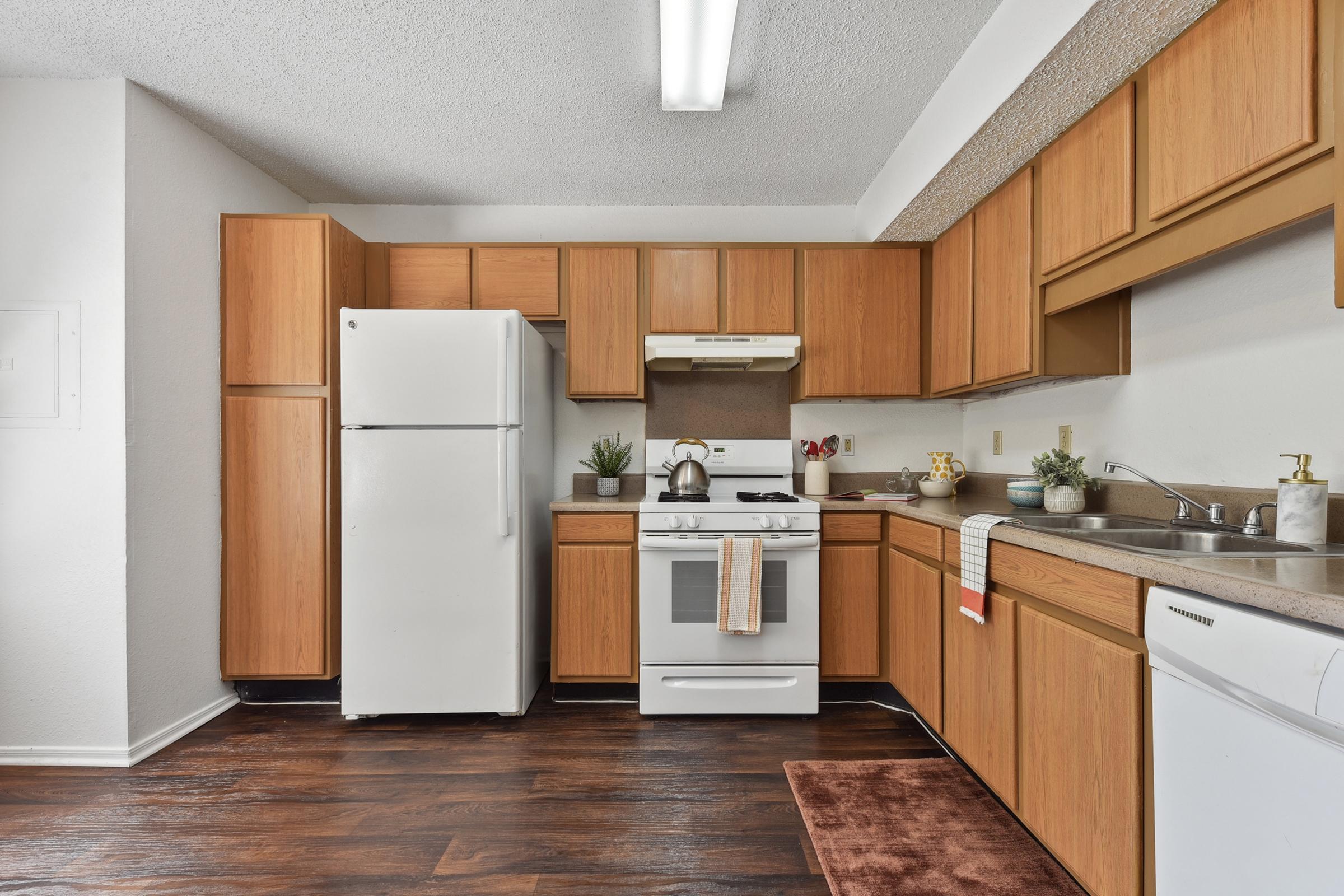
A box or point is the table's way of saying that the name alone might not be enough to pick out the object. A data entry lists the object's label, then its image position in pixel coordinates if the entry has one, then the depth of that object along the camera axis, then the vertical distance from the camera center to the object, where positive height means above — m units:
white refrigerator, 2.57 -0.30
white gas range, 2.66 -0.74
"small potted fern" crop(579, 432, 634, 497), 3.24 -0.11
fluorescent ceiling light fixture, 1.74 +1.23
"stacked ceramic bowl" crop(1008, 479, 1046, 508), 2.38 -0.19
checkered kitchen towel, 1.88 -0.36
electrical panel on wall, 2.23 +0.28
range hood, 3.03 +0.46
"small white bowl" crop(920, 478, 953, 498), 3.04 -0.22
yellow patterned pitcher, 3.09 -0.11
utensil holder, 3.29 -0.18
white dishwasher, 0.87 -0.49
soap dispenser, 1.40 -0.14
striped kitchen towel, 2.62 -0.60
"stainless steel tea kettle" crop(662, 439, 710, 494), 3.07 -0.17
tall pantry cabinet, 2.69 -0.01
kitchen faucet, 1.69 -0.18
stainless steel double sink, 1.37 -0.25
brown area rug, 1.61 -1.14
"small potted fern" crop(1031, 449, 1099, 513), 2.19 -0.14
